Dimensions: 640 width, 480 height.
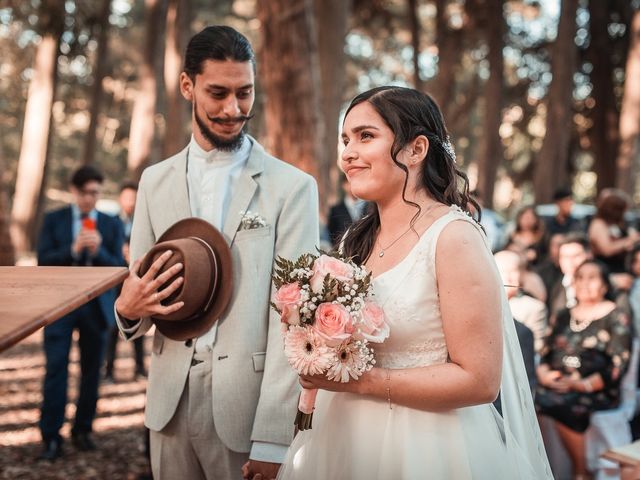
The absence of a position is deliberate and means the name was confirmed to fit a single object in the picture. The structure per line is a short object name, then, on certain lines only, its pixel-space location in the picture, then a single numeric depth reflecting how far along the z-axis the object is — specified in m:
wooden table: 1.74
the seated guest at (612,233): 8.46
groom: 2.85
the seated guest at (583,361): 5.61
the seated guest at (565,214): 10.64
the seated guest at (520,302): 5.58
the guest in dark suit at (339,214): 9.17
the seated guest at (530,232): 9.52
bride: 2.28
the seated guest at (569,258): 6.66
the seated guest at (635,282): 7.15
